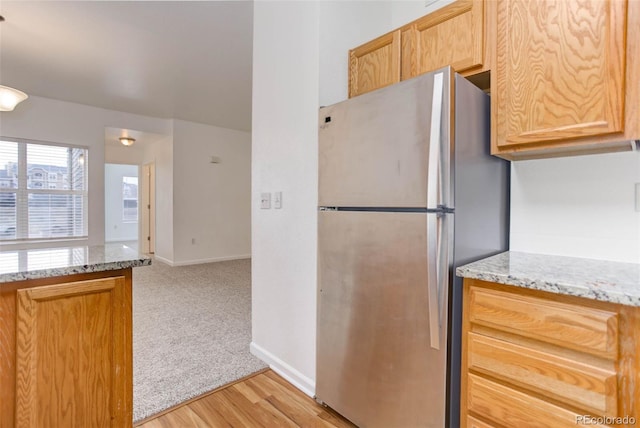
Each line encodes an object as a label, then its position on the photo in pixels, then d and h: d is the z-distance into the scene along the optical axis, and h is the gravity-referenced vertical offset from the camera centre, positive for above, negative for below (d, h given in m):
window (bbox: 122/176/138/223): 9.43 +0.28
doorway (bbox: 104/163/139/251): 9.09 +0.13
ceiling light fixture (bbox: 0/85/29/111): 2.74 +0.99
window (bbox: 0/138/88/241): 4.44 +0.25
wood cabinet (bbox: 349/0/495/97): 1.42 +0.85
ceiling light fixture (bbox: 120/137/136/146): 5.61 +1.23
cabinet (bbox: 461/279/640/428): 0.90 -0.47
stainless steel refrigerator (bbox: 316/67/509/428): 1.23 -0.12
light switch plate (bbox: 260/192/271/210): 2.20 +0.06
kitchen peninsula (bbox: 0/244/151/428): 1.02 -0.46
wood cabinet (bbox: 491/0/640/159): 1.09 +0.52
